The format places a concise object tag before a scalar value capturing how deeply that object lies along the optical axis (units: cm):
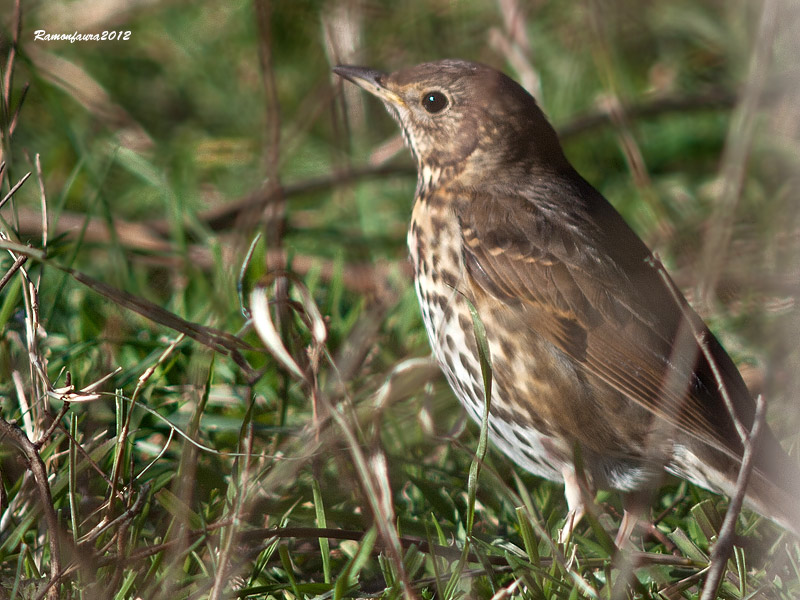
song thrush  534
